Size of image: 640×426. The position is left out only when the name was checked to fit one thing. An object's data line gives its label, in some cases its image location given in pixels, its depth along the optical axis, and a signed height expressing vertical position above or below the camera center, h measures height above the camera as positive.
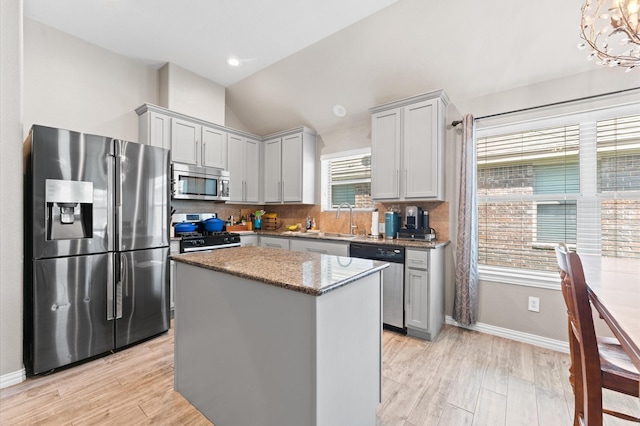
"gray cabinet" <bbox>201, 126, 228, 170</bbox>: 3.88 +0.90
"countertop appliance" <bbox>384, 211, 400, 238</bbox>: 3.31 -0.14
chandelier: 1.31 +0.91
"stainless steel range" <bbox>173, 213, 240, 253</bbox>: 3.24 -0.32
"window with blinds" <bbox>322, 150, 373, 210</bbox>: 3.95 +0.48
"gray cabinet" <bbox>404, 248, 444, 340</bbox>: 2.72 -0.80
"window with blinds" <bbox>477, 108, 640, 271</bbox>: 2.38 +0.21
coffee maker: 3.13 -0.15
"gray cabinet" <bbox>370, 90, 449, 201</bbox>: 2.97 +0.72
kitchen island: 1.20 -0.63
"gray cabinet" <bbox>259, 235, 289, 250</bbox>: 3.79 -0.42
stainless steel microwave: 3.47 +0.38
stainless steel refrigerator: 2.12 -0.29
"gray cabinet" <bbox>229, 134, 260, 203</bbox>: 4.24 +0.67
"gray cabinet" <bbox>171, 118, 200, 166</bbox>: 3.55 +0.92
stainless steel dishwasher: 2.87 -0.73
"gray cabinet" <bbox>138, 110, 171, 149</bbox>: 3.35 +1.01
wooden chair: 1.06 -0.61
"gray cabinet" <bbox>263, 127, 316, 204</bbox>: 4.20 +0.70
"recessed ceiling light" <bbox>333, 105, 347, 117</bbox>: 3.83 +1.40
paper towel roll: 3.49 -0.14
